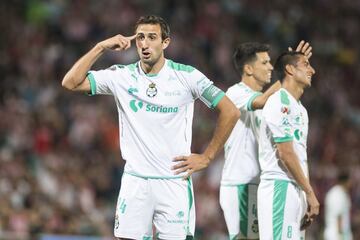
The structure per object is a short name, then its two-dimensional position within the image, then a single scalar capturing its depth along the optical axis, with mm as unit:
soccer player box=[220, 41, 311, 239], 18437
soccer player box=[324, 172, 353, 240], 27344
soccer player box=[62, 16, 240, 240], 15367
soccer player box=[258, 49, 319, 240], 16812
